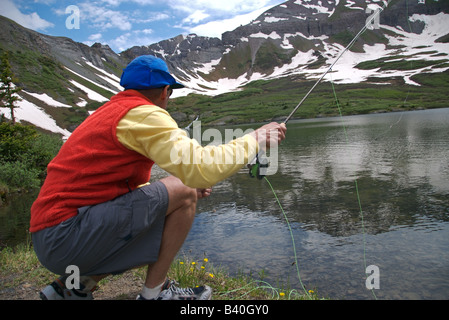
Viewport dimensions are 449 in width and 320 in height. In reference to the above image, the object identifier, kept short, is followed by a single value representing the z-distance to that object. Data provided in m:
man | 2.47
